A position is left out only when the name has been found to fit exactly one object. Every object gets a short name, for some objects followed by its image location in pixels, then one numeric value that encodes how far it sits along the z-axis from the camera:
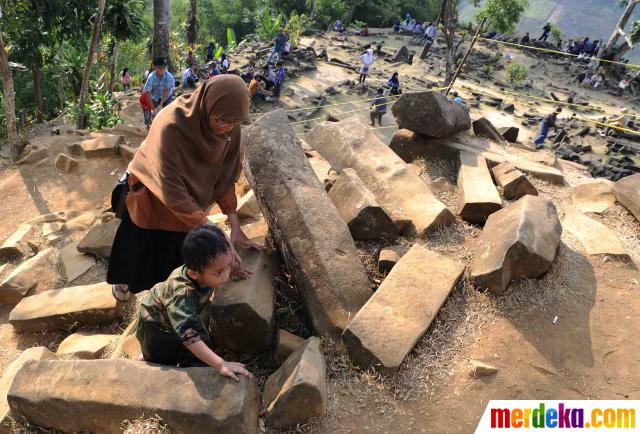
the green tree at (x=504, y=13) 20.28
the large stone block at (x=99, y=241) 3.90
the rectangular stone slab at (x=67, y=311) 3.14
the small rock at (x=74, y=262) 3.83
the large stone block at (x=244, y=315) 2.46
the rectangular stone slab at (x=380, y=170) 3.55
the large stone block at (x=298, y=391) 2.11
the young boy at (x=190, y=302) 1.93
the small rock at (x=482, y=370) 2.51
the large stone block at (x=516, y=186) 4.11
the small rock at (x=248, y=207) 3.80
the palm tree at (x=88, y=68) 7.04
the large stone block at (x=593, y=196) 4.24
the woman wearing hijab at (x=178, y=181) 2.33
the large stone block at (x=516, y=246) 2.89
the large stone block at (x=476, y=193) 3.64
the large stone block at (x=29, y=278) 3.70
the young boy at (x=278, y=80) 12.80
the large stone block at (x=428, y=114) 4.62
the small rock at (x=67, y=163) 5.93
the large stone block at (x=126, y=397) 1.99
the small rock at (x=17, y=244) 4.30
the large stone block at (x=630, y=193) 4.02
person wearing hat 6.36
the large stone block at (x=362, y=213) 3.23
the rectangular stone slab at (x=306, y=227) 2.66
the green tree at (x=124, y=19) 8.27
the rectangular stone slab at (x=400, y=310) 2.42
